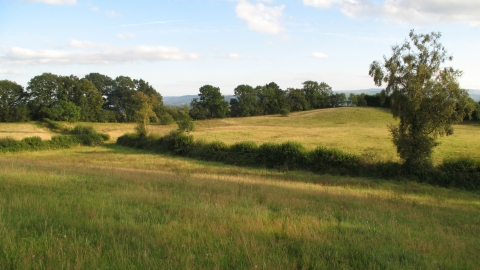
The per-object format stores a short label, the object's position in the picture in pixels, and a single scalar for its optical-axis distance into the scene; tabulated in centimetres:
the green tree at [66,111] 7126
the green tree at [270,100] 10318
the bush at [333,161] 2456
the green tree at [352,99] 9986
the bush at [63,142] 4556
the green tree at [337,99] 10465
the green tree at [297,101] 10169
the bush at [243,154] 3045
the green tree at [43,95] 7189
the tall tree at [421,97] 1975
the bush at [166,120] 7604
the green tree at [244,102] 9956
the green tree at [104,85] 9454
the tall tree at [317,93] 10550
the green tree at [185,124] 4245
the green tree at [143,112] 4941
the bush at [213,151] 3309
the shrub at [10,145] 4058
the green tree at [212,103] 9500
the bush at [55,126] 6451
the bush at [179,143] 3812
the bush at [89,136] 5078
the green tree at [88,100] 7938
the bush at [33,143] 4276
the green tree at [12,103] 6775
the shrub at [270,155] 2881
